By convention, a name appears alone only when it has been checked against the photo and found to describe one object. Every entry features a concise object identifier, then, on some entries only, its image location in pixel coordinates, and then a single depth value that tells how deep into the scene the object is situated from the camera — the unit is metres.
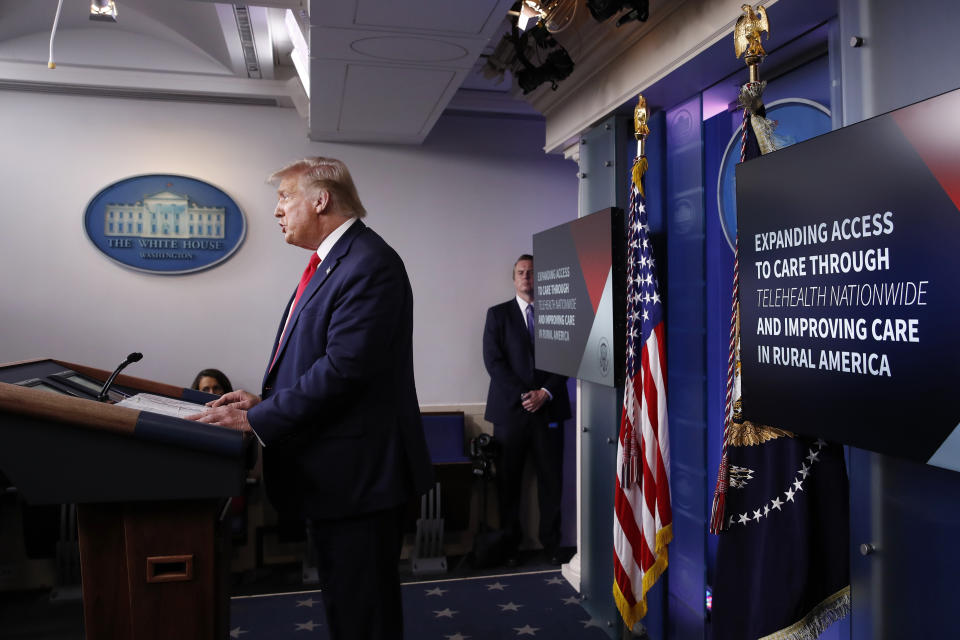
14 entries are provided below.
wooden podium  1.29
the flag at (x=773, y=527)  1.59
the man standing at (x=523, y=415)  4.03
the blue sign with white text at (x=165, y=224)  4.03
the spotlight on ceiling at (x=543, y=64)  2.82
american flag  2.43
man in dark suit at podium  1.73
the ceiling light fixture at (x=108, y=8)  2.60
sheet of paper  1.52
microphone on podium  1.59
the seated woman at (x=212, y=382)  3.84
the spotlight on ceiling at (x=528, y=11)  2.72
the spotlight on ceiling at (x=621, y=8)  2.18
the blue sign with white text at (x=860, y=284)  1.18
